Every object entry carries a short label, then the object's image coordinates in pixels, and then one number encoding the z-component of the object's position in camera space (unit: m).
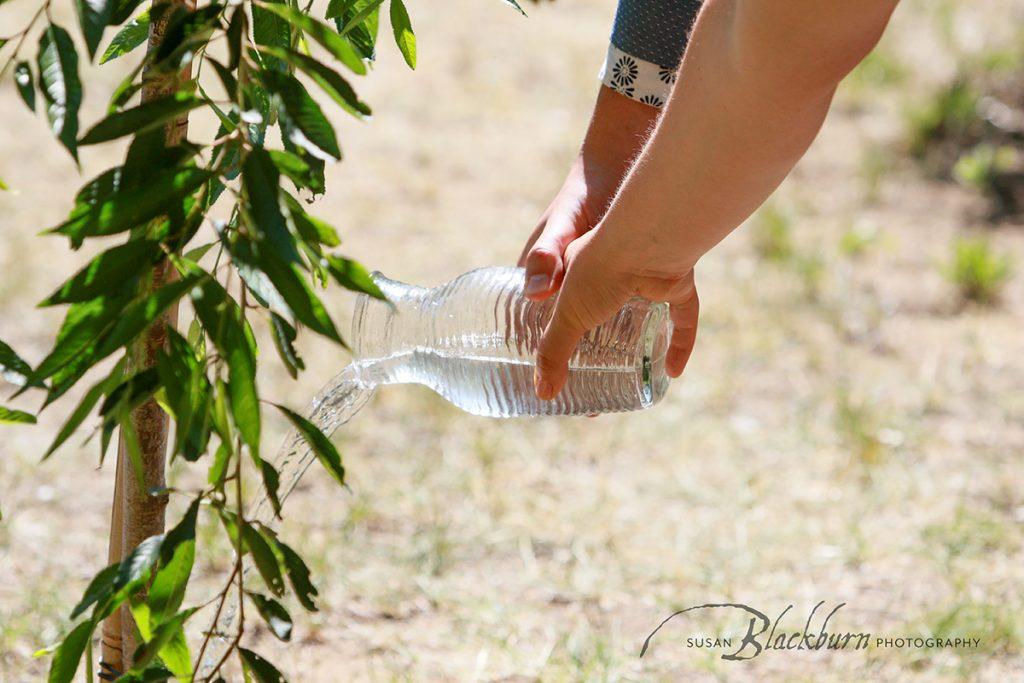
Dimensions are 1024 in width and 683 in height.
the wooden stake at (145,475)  3.64
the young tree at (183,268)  3.48
